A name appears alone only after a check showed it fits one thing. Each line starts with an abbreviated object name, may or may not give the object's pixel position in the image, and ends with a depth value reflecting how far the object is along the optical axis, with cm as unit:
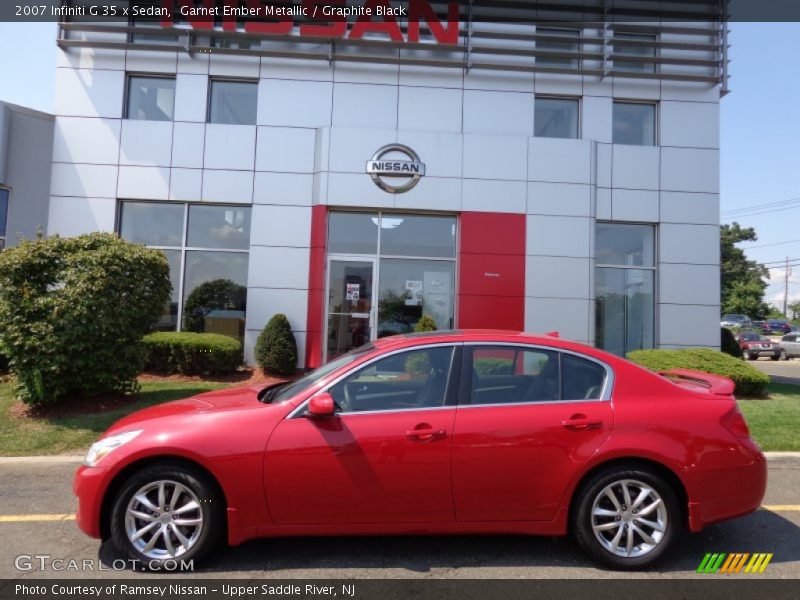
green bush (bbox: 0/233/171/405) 707
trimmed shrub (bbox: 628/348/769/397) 937
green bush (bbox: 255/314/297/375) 1066
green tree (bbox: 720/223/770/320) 5092
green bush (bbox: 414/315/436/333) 1081
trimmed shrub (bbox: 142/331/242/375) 1001
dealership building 1166
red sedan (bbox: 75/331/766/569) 331
